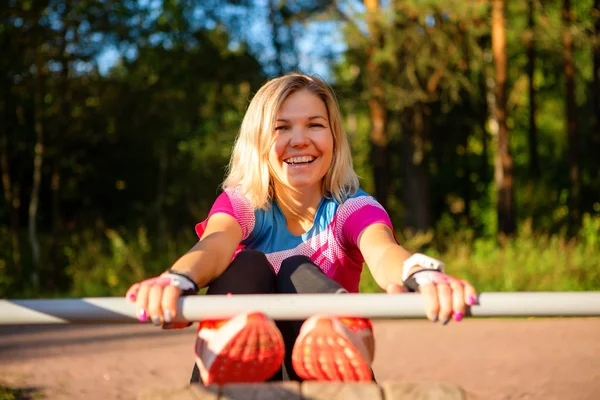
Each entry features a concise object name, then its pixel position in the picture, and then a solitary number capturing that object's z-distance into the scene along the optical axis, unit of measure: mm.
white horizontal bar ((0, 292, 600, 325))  1351
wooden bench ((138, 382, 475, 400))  1331
